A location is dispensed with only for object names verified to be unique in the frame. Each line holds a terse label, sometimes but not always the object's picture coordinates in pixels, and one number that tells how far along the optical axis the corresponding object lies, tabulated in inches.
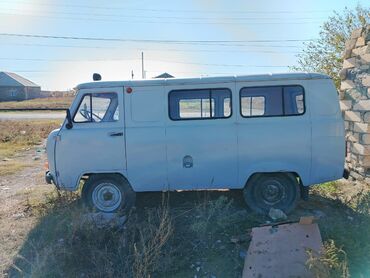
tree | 430.3
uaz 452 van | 210.7
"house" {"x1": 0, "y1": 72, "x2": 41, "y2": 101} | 2527.1
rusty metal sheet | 147.9
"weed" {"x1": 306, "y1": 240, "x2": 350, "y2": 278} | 134.3
